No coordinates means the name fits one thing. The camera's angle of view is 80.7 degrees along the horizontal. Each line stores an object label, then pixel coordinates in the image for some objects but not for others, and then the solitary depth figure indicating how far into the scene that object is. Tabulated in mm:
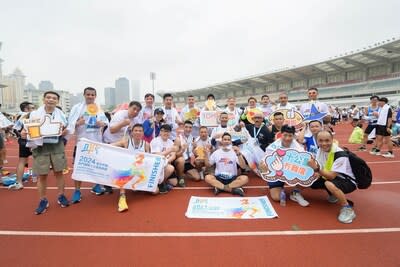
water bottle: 3791
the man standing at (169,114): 5648
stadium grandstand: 32312
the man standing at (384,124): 7137
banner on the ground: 3404
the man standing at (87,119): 3984
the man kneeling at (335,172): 3324
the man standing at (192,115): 6258
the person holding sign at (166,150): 4574
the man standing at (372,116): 7881
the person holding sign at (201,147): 5281
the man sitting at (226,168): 4340
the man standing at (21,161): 4793
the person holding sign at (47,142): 3418
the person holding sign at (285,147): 3859
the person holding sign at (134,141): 4160
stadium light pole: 35306
